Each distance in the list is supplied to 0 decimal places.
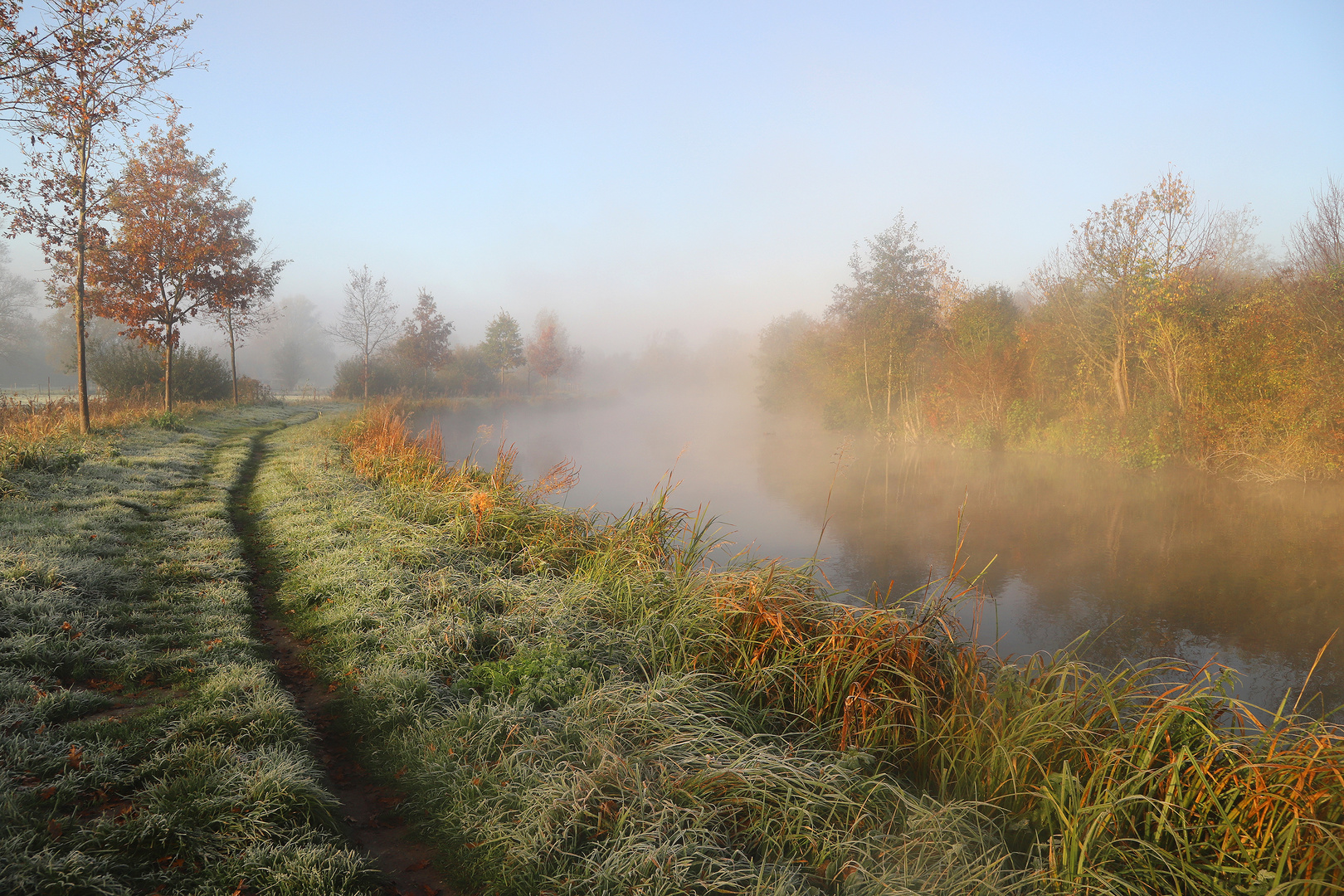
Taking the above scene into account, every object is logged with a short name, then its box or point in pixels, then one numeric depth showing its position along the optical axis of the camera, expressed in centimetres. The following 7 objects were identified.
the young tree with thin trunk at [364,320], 3195
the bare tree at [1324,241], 1447
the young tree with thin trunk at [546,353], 5256
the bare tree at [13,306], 4575
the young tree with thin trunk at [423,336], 3681
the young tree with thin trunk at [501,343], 4656
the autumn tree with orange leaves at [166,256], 1659
